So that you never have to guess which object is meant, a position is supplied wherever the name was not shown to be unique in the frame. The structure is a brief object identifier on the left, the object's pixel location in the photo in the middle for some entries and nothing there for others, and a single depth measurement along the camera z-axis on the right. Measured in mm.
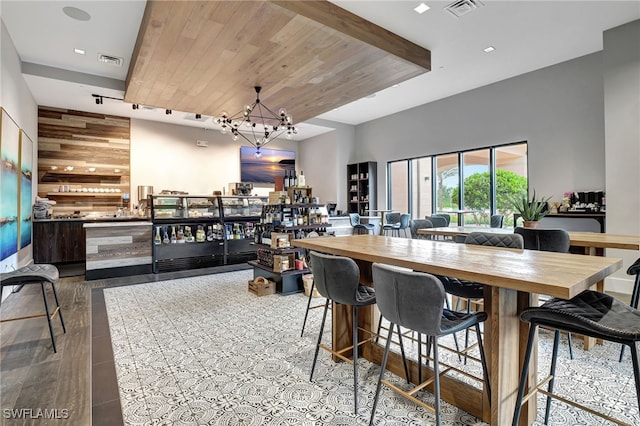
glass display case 5965
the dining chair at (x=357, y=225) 7387
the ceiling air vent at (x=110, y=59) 5064
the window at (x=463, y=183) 6629
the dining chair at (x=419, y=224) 5338
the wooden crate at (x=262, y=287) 4461
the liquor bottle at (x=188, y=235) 6138
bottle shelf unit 4516
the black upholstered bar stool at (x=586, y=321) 1337
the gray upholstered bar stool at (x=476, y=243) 2322
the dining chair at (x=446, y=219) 5844
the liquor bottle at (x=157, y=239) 5867
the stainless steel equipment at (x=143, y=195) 7422
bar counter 5434
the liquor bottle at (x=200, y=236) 6208
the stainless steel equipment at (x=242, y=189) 7375
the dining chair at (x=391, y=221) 7473
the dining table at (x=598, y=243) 2723
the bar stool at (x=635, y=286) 2480
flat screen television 9688
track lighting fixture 6430
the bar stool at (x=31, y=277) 2750
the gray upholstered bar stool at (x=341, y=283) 2000
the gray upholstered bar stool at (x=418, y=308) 1521
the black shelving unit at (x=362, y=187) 9281
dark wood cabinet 6309
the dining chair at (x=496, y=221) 5699
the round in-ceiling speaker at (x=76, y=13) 3936
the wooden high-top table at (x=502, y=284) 1414
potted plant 3414
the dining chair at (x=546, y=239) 2848
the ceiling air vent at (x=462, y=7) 3829
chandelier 5277
